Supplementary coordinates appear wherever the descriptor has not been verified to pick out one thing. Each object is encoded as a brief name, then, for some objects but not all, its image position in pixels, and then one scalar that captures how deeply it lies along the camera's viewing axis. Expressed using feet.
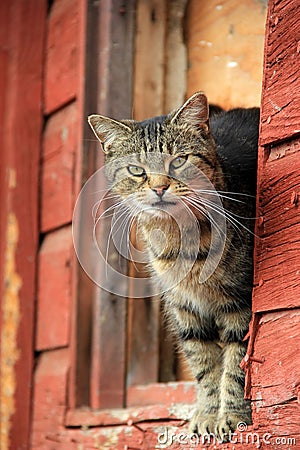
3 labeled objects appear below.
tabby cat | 13.13
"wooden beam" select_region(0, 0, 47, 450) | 19.63
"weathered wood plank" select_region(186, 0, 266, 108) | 16.87
